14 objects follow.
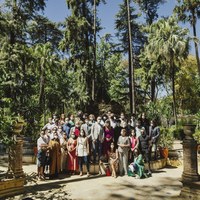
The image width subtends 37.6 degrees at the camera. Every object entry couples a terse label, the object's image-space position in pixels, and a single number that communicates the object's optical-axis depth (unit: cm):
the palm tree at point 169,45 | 2125
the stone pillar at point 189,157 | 726
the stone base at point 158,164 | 1213
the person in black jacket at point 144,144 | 1117
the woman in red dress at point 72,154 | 1101
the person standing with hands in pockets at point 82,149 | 1063
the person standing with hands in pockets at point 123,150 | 1087
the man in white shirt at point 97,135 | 1097
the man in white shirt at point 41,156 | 1009
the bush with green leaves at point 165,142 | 1461
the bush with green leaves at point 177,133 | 2142
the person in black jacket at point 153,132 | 1203
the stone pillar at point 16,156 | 874
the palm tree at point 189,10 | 2757
